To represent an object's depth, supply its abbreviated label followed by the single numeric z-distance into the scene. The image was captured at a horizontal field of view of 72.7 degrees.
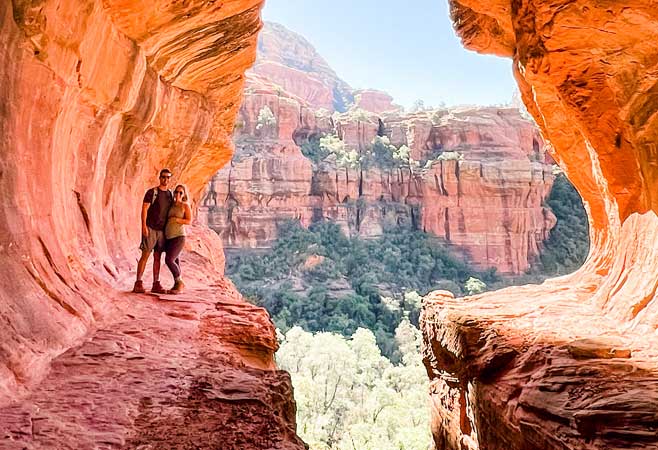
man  4.84
